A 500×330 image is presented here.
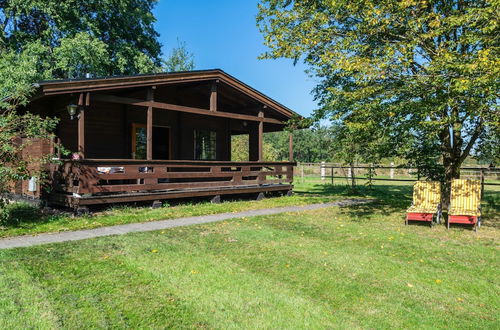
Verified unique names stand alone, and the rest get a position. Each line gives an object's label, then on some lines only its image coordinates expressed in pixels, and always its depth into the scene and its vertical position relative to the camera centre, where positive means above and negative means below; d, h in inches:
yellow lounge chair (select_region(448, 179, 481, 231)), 293.7 -36.1
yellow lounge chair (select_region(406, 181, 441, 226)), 307.7 -38.5
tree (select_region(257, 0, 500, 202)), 269.6 +79.0
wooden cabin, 330.6 +31.2
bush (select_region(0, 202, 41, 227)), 258.6 -50.9
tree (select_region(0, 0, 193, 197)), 711.7 +283.8
